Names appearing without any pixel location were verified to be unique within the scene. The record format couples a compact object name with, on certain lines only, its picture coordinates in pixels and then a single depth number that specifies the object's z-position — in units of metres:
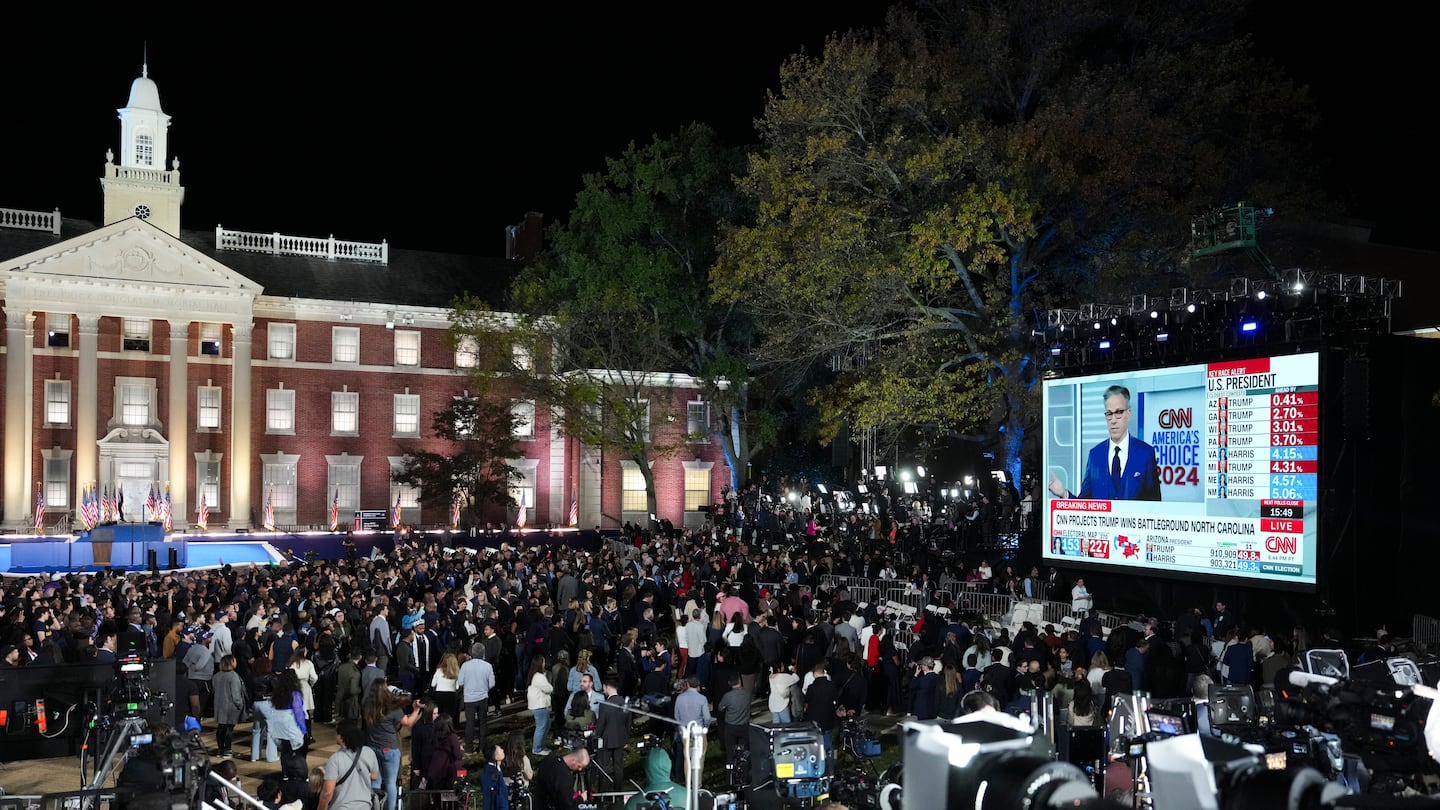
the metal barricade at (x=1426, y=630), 17.80
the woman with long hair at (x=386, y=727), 10.30
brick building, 42.41
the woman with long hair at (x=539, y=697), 12.95
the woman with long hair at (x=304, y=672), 13.20
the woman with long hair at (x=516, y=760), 8.91
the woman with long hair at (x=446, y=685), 13.51
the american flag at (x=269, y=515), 44.31
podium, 32.88
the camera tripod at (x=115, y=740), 8.74
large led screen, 18.05
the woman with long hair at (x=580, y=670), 12.83
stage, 32.94
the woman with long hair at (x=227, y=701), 13.40
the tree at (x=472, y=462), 43.56
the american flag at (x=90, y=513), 38.00
